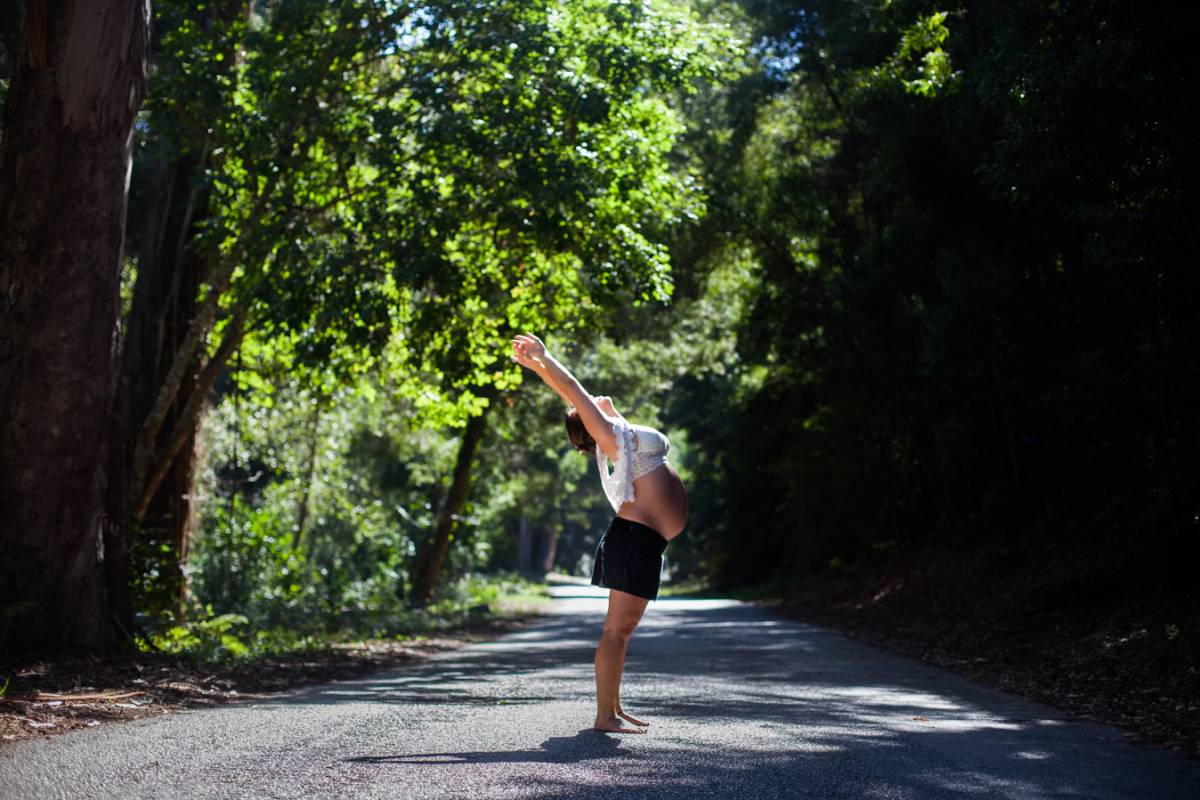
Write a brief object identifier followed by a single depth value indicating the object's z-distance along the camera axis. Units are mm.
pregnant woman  6023
